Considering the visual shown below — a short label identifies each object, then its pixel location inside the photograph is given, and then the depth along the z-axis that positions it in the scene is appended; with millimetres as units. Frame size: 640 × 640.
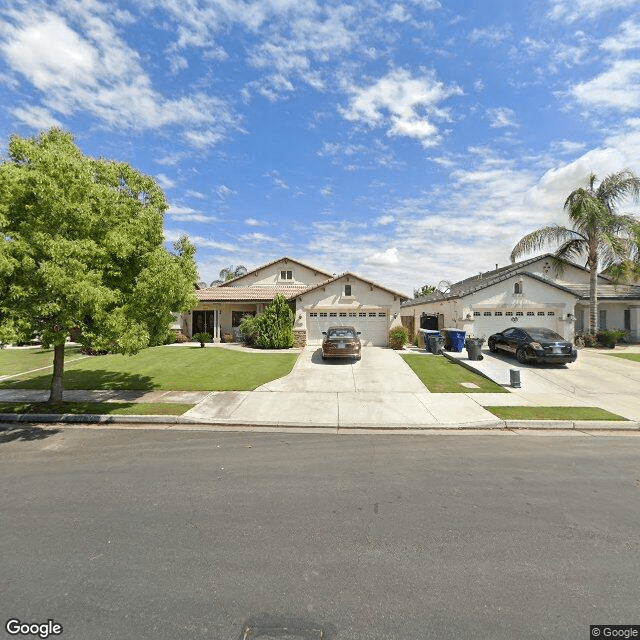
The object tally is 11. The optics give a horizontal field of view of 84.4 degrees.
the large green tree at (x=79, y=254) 7281
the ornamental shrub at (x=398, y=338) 20720
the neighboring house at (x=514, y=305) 20188
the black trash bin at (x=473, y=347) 15766
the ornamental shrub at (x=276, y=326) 20734
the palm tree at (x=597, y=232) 20453
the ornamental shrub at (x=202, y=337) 21344
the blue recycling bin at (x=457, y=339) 18328
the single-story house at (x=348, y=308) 22312
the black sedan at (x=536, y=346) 14516
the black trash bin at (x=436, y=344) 18391
